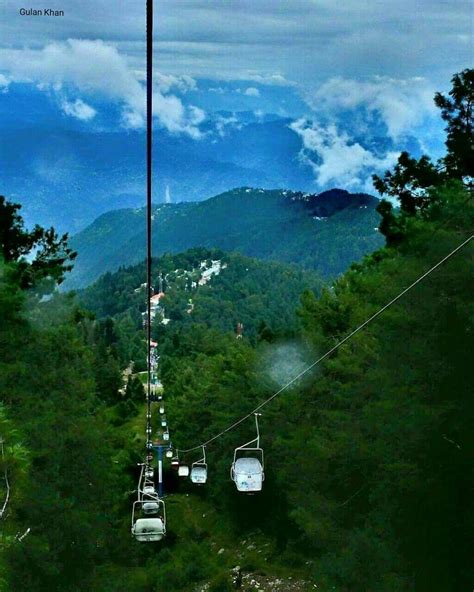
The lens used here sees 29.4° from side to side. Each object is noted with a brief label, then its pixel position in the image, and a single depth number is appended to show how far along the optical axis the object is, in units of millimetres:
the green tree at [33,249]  35812
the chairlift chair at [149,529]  18312
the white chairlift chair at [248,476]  17438
